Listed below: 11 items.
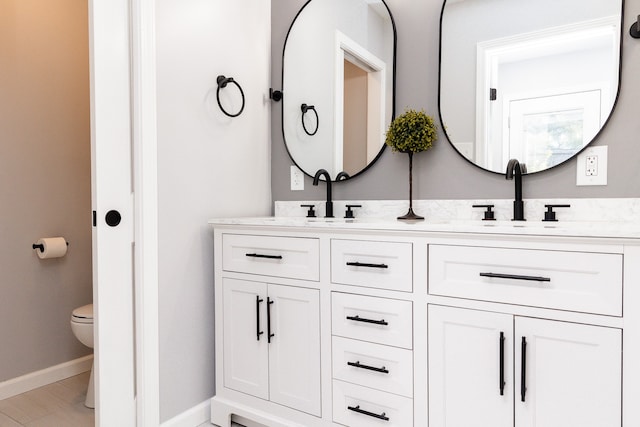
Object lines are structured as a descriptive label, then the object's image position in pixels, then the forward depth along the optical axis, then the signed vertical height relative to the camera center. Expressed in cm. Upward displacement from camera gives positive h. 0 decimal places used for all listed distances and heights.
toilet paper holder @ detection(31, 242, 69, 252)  230 -23
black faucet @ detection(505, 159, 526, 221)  159 +7
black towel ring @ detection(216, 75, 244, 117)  194 +54
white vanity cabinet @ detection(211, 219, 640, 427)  113 -39
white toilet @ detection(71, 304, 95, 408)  213 -61
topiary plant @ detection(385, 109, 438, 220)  176 +28
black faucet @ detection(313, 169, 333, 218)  202 +2
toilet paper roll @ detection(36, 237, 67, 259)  230 -24
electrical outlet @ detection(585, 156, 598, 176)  152 +13
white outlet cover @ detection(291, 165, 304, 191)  220 +12
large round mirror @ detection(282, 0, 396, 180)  196 +56
